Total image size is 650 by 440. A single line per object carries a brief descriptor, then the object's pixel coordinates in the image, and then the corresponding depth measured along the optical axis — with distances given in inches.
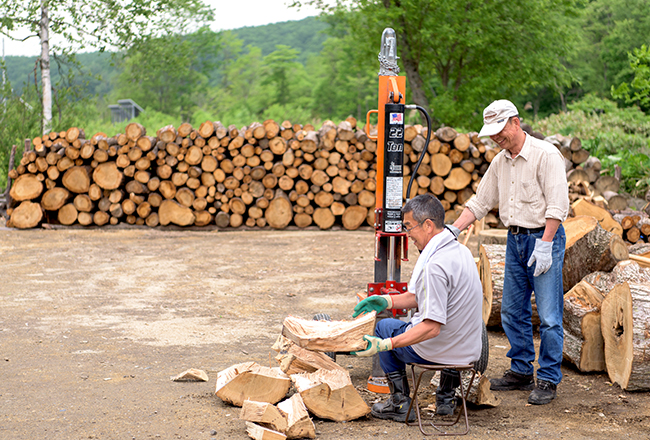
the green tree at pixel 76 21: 663.1
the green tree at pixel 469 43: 717.9
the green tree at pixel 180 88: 1806.5
